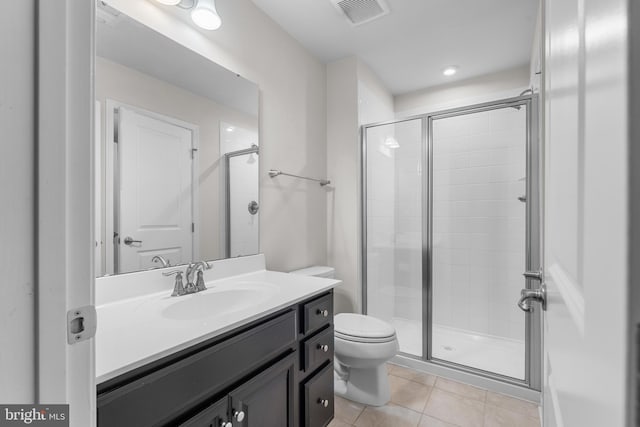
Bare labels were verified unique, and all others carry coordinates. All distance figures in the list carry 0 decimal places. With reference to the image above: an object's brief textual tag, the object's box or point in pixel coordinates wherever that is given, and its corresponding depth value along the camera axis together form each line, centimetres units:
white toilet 169
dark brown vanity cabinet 73
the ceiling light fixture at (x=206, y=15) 140
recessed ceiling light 262
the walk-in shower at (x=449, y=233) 222
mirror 117
